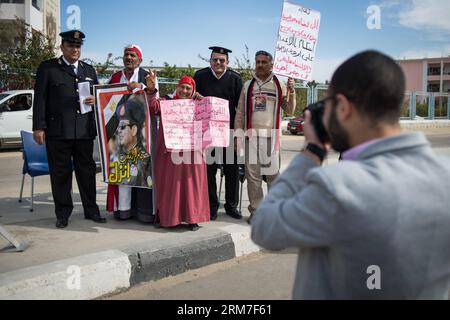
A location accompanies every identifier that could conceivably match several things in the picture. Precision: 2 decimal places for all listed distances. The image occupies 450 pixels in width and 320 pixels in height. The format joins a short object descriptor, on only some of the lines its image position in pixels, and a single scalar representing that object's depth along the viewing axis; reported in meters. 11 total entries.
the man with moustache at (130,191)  5.43
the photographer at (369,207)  1.23
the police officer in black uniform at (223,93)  5.89
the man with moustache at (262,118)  5.61
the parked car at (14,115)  13.90
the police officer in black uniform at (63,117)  5.20
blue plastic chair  6.49
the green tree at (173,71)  28.18
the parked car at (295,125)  24.95
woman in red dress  5.09
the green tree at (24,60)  17.91
